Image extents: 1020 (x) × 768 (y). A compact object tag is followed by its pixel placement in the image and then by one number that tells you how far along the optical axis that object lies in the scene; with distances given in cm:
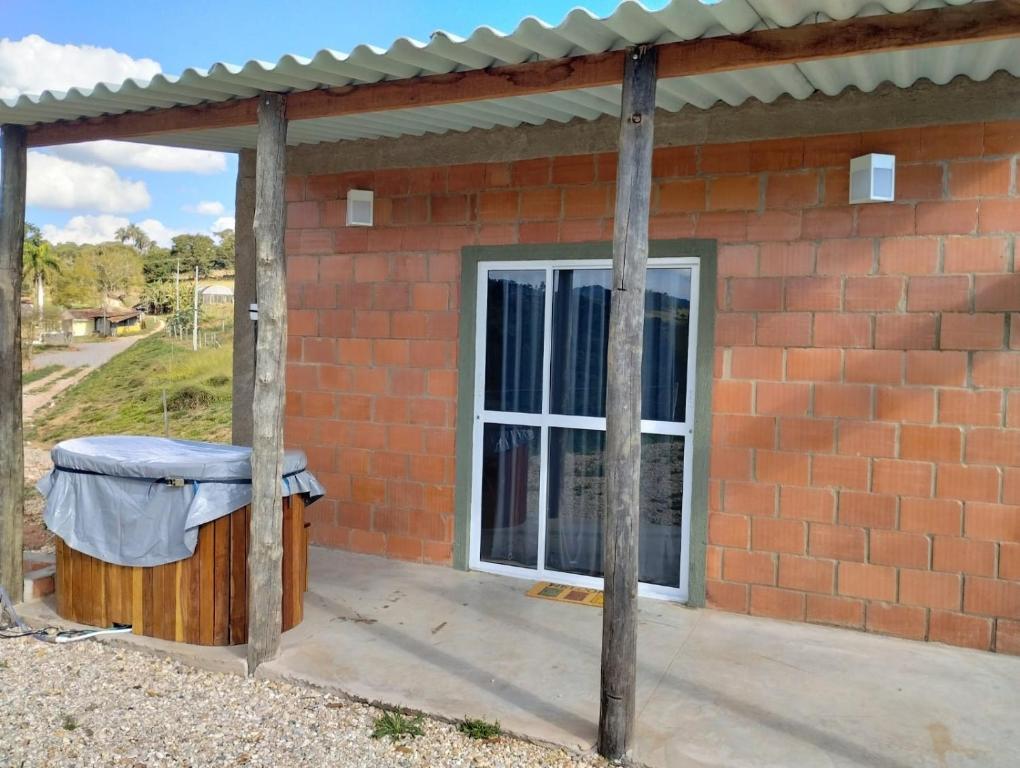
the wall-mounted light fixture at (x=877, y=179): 426
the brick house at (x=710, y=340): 420
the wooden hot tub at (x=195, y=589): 414
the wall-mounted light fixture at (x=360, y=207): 575
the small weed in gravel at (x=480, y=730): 329
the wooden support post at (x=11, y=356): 473
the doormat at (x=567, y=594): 498
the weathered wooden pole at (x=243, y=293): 614
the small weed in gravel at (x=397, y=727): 333
